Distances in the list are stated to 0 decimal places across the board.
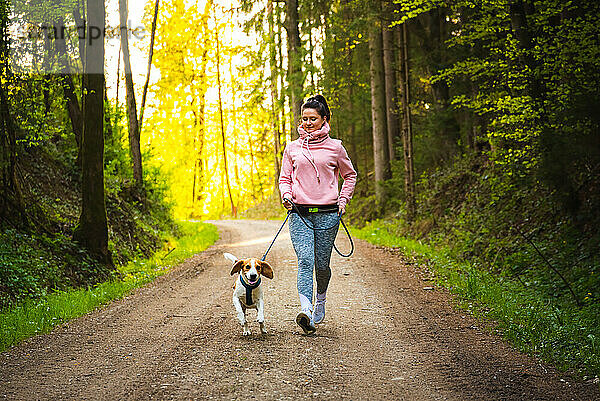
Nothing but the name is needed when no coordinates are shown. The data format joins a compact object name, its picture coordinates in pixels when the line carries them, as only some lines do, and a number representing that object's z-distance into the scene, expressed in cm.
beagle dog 601
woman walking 631
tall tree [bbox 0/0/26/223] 1045
